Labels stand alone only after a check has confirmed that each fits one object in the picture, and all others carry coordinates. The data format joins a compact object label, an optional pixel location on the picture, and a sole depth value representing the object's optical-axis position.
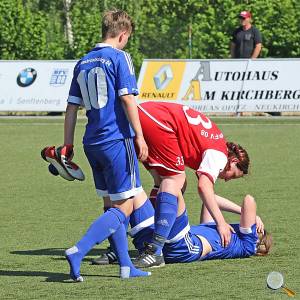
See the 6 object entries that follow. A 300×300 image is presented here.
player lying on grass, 16.16
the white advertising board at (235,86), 48.22
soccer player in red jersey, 15.84
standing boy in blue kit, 14.80
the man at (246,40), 47.97
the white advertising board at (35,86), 50.25
